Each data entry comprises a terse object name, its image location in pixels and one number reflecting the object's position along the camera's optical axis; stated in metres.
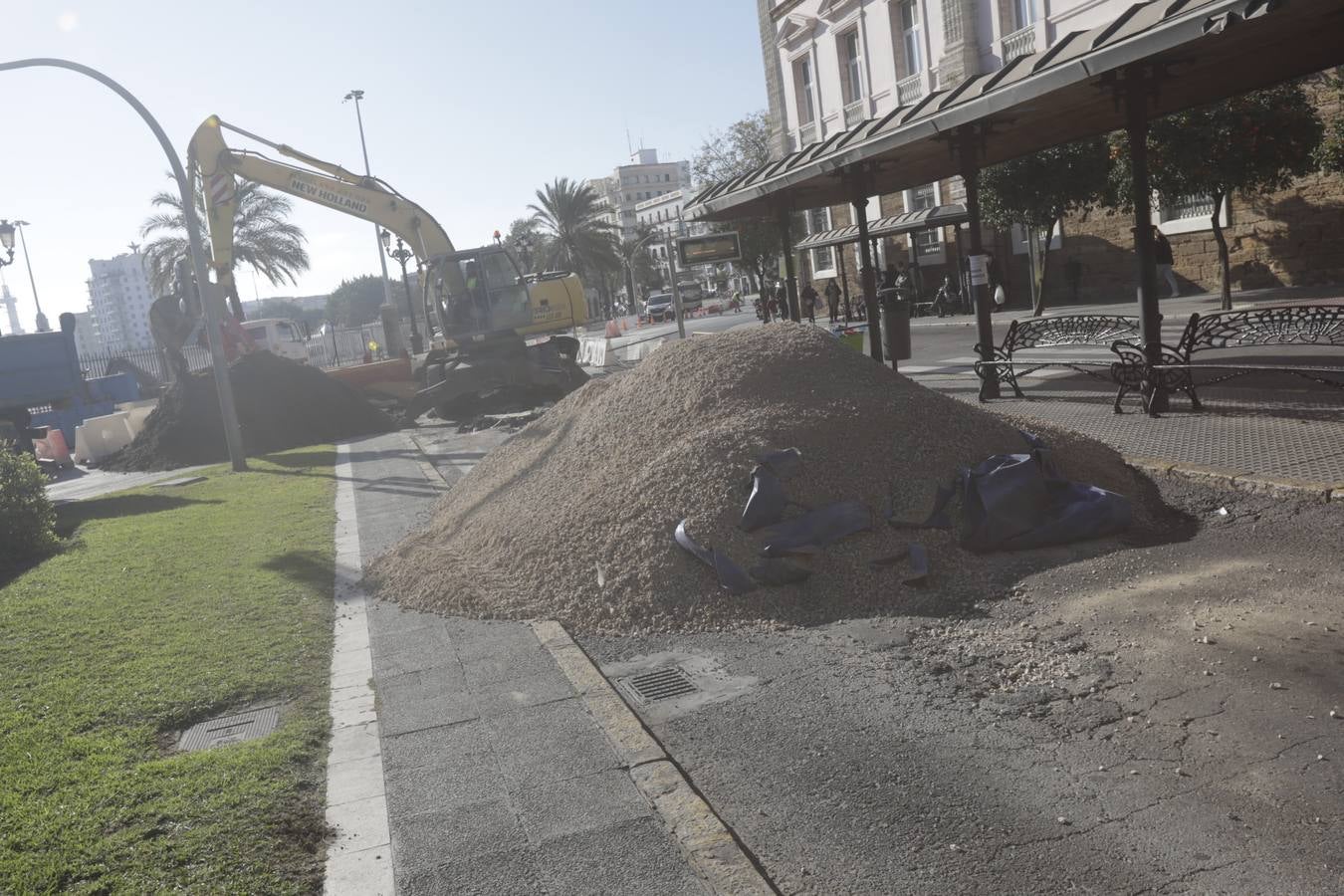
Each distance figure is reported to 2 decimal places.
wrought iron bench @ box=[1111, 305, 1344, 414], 9.32
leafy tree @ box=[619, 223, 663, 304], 114.19
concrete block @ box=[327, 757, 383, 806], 4.22
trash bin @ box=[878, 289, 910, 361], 15.10
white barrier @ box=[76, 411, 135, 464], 23.02
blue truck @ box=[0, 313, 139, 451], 23.02
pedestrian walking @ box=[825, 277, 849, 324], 35.75
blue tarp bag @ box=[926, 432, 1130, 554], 6.46
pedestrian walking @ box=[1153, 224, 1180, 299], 22.67
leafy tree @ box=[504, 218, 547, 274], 24.98
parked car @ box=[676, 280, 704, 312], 68.44
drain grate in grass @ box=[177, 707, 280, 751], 5.02
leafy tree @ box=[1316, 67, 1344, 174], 16.86
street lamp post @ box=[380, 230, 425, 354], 29.70
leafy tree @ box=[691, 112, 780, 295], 51.53
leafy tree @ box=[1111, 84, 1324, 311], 19.52
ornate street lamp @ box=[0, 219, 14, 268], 26.81
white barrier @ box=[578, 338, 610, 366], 29.05
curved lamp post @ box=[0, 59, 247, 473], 16.44
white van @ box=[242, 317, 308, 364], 42.30
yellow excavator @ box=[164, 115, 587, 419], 21.73
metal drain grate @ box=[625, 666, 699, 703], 5.14
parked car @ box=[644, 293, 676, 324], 61.09
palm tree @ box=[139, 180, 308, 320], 42.88
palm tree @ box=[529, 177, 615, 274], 73.44
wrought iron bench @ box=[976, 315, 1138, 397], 12.10
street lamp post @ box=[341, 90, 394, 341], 50.23
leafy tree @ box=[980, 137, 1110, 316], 24.48
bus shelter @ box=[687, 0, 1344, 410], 8.55
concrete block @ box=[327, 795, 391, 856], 3.81
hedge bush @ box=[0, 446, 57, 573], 10.49
